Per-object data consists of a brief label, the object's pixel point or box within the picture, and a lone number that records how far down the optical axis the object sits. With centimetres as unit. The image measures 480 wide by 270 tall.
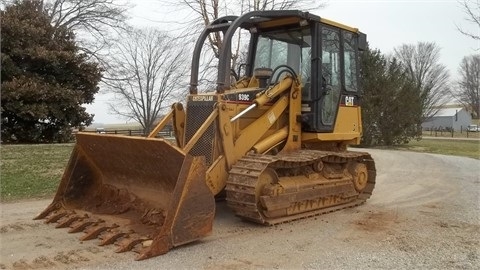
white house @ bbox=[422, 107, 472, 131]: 6938
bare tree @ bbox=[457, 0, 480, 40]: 1203
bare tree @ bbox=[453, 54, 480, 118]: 6750
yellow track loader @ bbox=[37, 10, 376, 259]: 546
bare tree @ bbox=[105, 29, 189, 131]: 4069
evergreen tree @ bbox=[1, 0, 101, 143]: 1908
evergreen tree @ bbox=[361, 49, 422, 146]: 2422
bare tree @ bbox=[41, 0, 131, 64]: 3122
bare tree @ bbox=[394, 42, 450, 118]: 6434
